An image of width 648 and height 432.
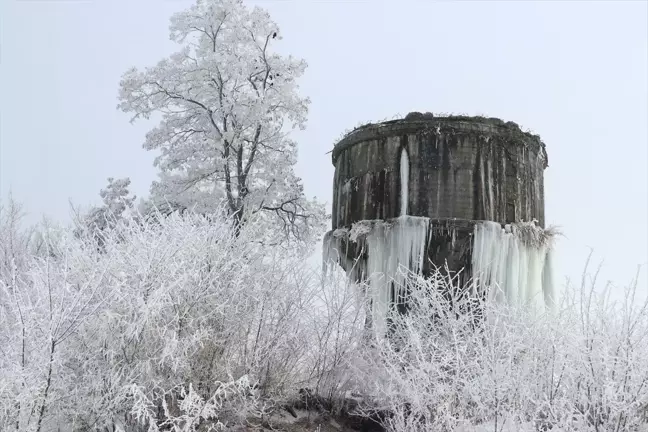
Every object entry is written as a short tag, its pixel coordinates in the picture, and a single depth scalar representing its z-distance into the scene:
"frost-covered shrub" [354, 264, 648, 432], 7.24
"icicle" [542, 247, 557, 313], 10.90
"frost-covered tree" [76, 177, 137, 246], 17.31
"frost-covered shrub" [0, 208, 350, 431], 6.88
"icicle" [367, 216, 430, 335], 10.27
